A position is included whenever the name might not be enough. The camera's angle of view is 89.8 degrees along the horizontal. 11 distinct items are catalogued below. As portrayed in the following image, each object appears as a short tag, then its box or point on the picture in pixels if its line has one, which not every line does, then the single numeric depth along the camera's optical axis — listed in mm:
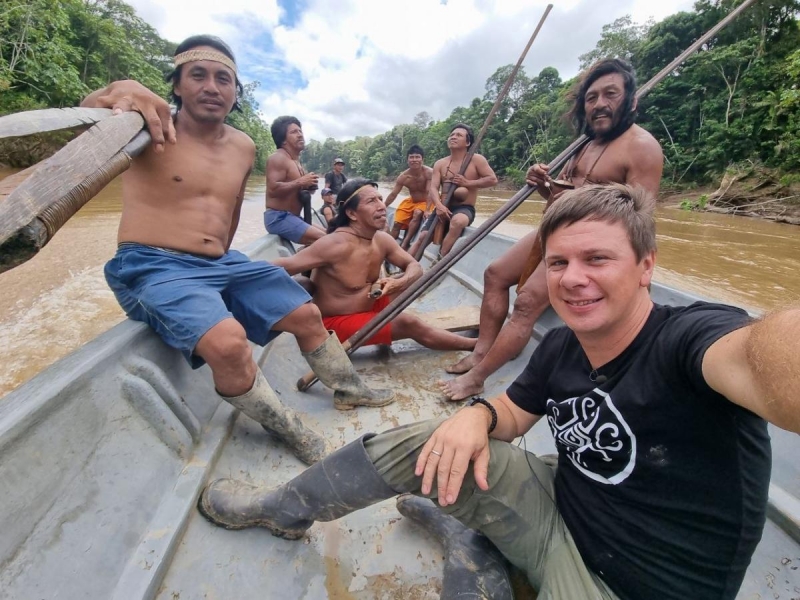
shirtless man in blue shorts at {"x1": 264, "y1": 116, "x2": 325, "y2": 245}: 4715
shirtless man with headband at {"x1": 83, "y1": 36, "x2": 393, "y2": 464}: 1544
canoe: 989
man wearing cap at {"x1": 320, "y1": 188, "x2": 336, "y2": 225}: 7975
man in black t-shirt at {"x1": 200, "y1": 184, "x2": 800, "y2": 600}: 743
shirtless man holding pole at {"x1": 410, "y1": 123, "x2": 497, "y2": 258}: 4914
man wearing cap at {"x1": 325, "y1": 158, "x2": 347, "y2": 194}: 8484
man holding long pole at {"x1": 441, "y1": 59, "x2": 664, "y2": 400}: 2156
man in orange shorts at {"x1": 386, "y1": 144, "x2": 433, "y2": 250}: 6129
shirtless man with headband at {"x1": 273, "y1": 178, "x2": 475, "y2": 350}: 2590
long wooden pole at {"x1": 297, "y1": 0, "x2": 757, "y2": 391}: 2383
